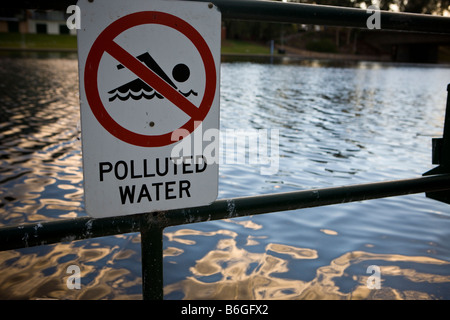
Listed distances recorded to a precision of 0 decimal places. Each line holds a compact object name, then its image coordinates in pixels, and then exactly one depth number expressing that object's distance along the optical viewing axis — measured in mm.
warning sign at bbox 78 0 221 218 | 1129
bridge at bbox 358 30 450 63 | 62250
